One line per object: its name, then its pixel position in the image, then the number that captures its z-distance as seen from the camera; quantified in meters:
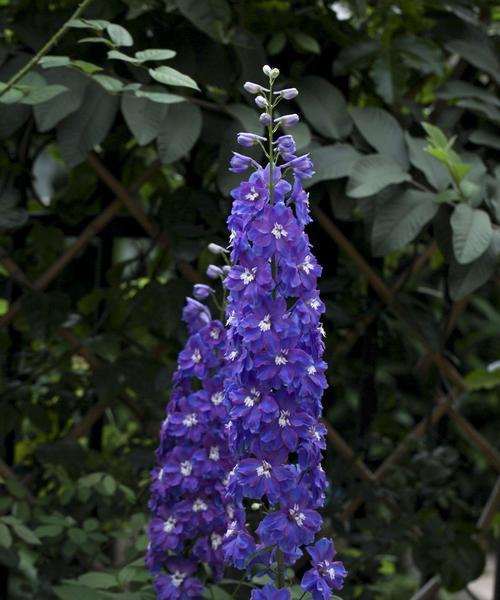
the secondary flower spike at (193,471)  2.19
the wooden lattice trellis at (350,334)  2.76
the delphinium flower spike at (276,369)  1.96
